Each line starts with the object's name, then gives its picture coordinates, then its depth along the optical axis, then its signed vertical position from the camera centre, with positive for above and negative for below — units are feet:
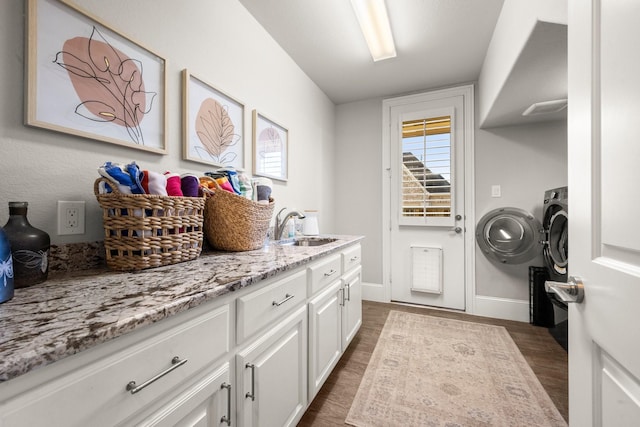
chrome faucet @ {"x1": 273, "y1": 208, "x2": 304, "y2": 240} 6.57 -0.31
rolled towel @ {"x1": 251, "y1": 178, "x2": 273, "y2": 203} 5.12 +0.56
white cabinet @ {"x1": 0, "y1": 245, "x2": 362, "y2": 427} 1.48 -1.22
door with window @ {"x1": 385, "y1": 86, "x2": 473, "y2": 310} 9.64 +0.63
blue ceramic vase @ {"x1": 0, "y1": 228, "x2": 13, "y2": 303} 2.02 -0.43
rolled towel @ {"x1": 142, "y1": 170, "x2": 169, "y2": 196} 3.22 +0.35
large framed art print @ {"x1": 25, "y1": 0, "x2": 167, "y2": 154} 2.92 +1.64
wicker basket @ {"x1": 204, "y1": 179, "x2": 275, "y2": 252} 4.27 -0.11
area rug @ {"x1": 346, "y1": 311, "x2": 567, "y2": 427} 4.65 -3.42
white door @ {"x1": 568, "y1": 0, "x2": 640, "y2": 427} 1.49 +0.04
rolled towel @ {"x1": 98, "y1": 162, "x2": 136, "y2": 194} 2.95 +0.40
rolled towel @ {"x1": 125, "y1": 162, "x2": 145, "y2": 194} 3.11 +0.41
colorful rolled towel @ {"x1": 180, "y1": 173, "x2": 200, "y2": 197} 3.78 +0.39
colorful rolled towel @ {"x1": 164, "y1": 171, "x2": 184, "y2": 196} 3.54 +0.35
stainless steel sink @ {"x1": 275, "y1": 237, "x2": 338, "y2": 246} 7.18 -0.73
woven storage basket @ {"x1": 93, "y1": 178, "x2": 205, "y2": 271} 2.98 -0.17
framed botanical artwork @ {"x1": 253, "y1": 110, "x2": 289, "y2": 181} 6.45 +1.67
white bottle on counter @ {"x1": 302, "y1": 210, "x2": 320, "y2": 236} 8.06 -0.37
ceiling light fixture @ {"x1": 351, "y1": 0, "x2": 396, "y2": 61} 5.81 +4.44
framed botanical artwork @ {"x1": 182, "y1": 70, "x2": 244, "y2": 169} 4.63 +1.67
